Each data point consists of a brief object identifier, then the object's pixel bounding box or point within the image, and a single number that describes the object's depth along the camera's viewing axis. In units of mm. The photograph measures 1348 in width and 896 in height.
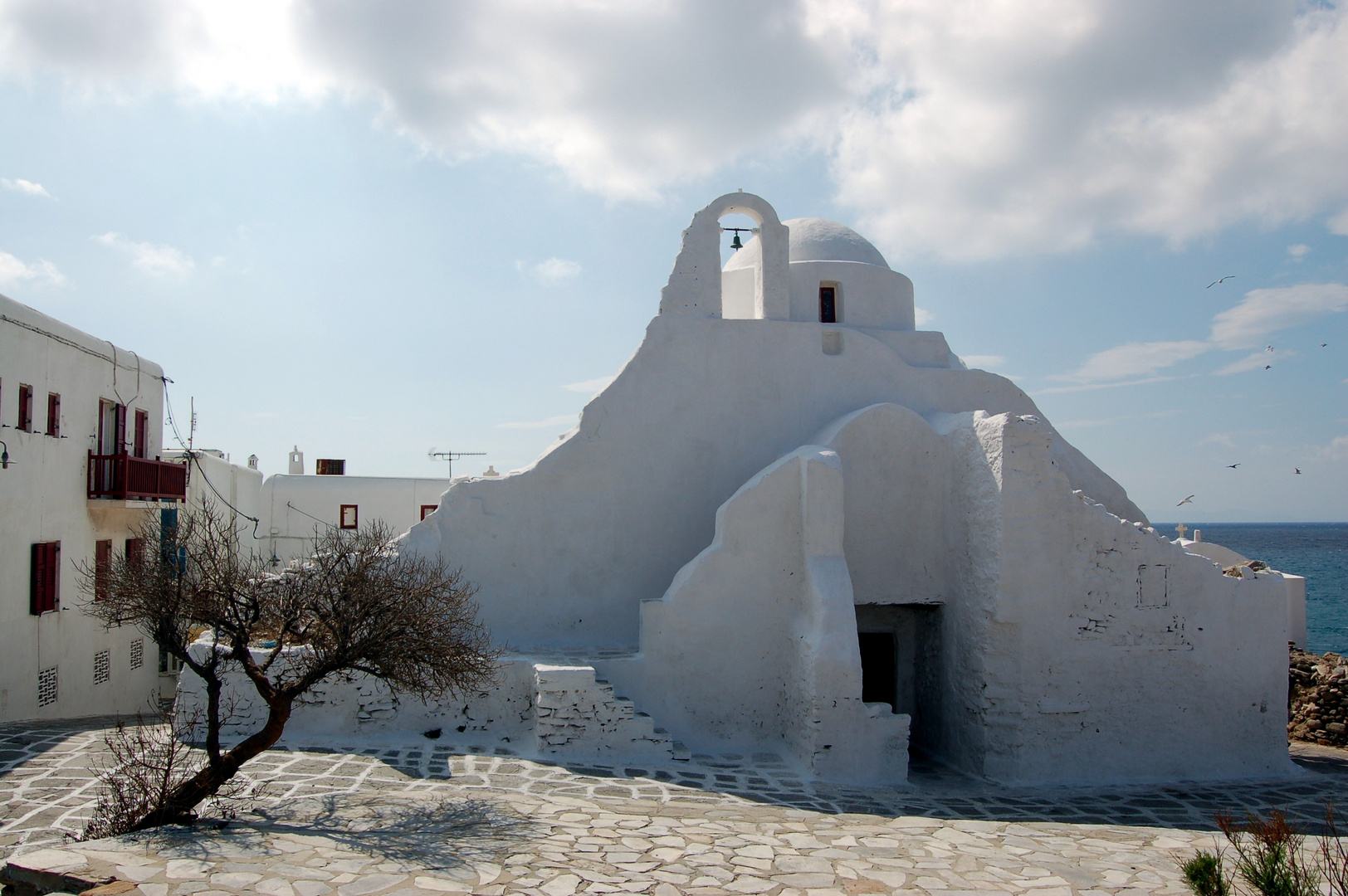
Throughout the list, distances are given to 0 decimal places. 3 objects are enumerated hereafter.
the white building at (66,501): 11742
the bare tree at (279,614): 6914
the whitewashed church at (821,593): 10172
